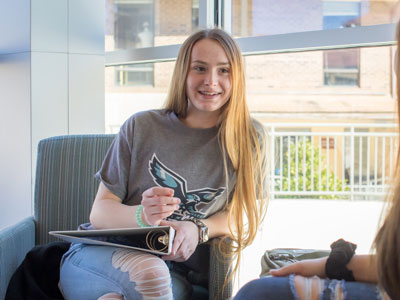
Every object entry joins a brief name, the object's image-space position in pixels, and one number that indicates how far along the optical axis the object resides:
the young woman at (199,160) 1.51
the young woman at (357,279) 0.69
